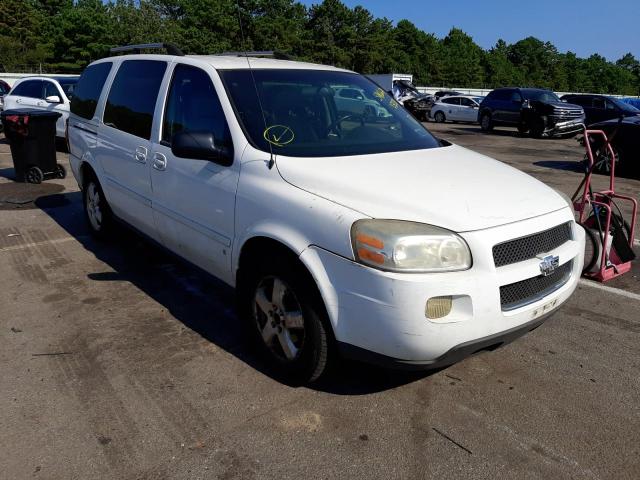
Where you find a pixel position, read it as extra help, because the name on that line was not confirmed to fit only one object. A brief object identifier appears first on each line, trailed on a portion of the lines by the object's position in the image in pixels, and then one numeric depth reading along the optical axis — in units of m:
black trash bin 8.83
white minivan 2.66
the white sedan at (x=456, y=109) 26.95
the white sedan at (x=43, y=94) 12.39
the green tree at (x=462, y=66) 79.06
